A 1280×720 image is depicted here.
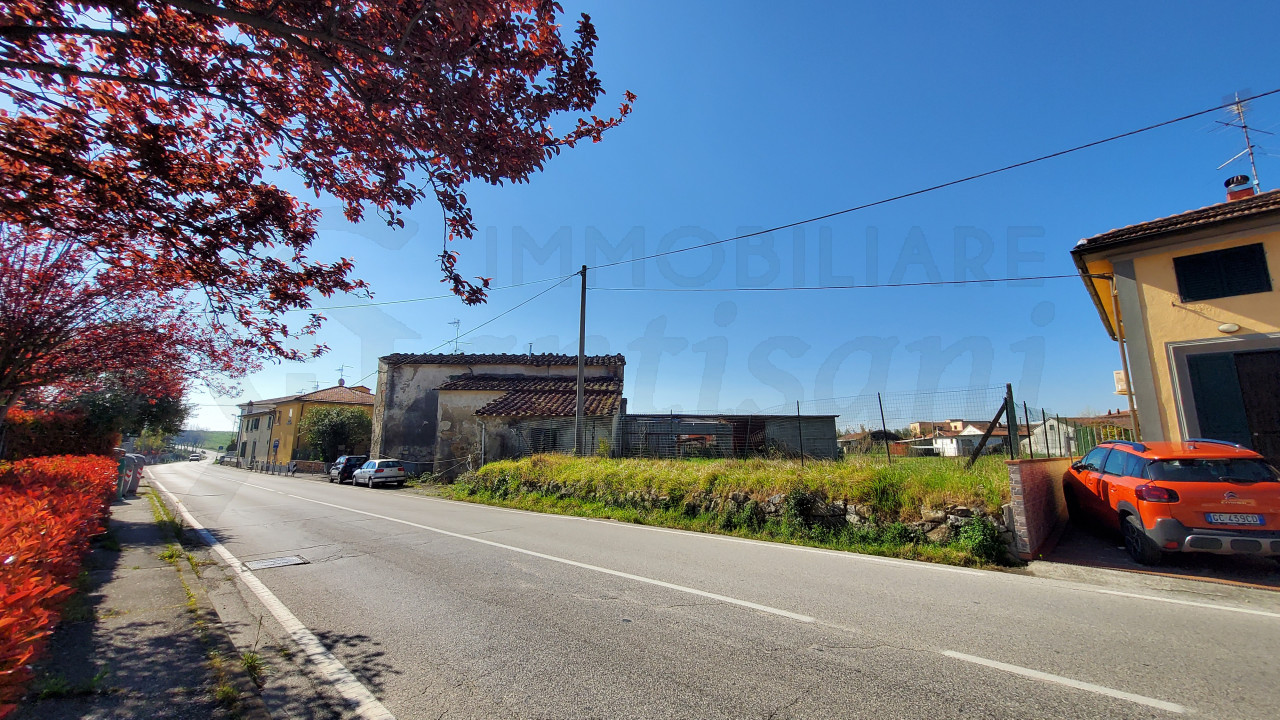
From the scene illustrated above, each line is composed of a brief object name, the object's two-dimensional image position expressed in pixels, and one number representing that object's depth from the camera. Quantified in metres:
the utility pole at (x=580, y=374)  16.69
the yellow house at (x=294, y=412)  41.88
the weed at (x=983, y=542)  6.91
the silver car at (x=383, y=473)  24.48
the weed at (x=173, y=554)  6.93
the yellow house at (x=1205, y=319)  9.70
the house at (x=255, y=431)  47.62
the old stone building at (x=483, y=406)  21.05
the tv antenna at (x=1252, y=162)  12.60
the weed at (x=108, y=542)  7.32
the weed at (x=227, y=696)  3.12
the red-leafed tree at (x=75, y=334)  7.11
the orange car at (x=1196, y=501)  5.83
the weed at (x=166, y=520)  9.33
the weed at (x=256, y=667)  3.52
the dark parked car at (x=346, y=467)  28.23
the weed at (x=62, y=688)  3.04
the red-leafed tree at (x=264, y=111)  3.61
